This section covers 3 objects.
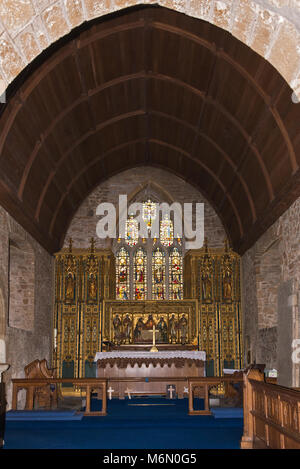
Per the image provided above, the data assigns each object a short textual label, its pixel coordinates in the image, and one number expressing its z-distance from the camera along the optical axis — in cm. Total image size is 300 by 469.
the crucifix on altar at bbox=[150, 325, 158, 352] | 1360
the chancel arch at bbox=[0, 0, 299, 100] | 530
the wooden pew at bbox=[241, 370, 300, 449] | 539
